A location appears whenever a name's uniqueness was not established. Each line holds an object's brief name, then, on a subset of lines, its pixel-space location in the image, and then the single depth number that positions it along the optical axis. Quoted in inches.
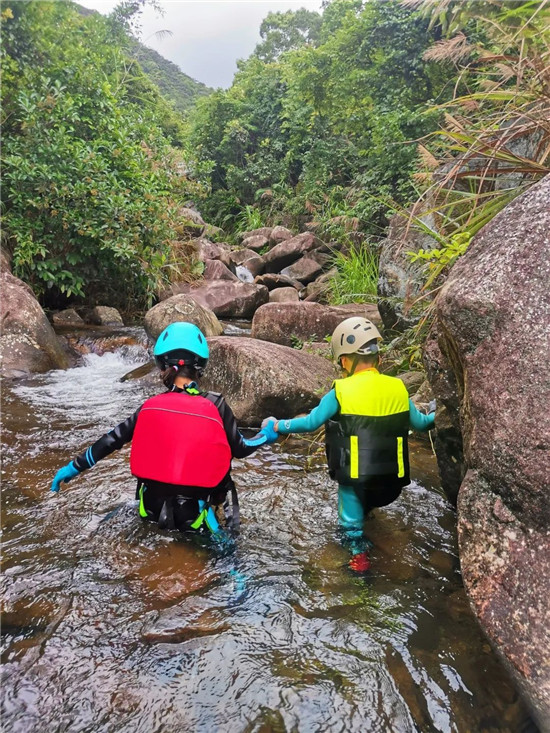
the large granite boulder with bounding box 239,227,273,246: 771.7
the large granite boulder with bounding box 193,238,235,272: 581.3
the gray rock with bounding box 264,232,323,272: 652.1
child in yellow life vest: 113.3
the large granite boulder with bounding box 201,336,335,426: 209.5
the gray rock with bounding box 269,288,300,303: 510.3
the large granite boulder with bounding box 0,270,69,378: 286.5
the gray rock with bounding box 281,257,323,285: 620.1
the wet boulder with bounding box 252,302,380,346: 323.3
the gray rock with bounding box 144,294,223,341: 346.3
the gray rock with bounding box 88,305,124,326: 404.2
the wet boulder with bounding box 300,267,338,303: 457.7
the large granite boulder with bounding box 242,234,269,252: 749.3
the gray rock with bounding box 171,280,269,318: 477.7
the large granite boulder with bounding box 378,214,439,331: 225.3
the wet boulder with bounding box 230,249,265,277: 665.6
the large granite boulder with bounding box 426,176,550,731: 67.2
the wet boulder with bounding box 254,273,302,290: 592.1
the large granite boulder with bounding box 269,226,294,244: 751.7
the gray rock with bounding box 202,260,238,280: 537.6
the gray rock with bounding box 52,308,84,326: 385.7
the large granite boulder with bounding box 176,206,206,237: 489.2
